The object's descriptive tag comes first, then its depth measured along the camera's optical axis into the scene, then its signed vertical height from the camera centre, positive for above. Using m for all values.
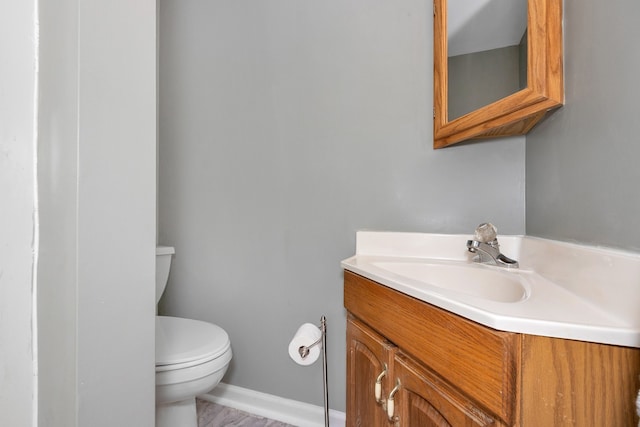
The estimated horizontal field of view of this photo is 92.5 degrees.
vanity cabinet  0.43 -0.26
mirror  0.79 +0.45
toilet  0.98 -0.50
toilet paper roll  1.17 -0.50
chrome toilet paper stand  1.17 -0.54
